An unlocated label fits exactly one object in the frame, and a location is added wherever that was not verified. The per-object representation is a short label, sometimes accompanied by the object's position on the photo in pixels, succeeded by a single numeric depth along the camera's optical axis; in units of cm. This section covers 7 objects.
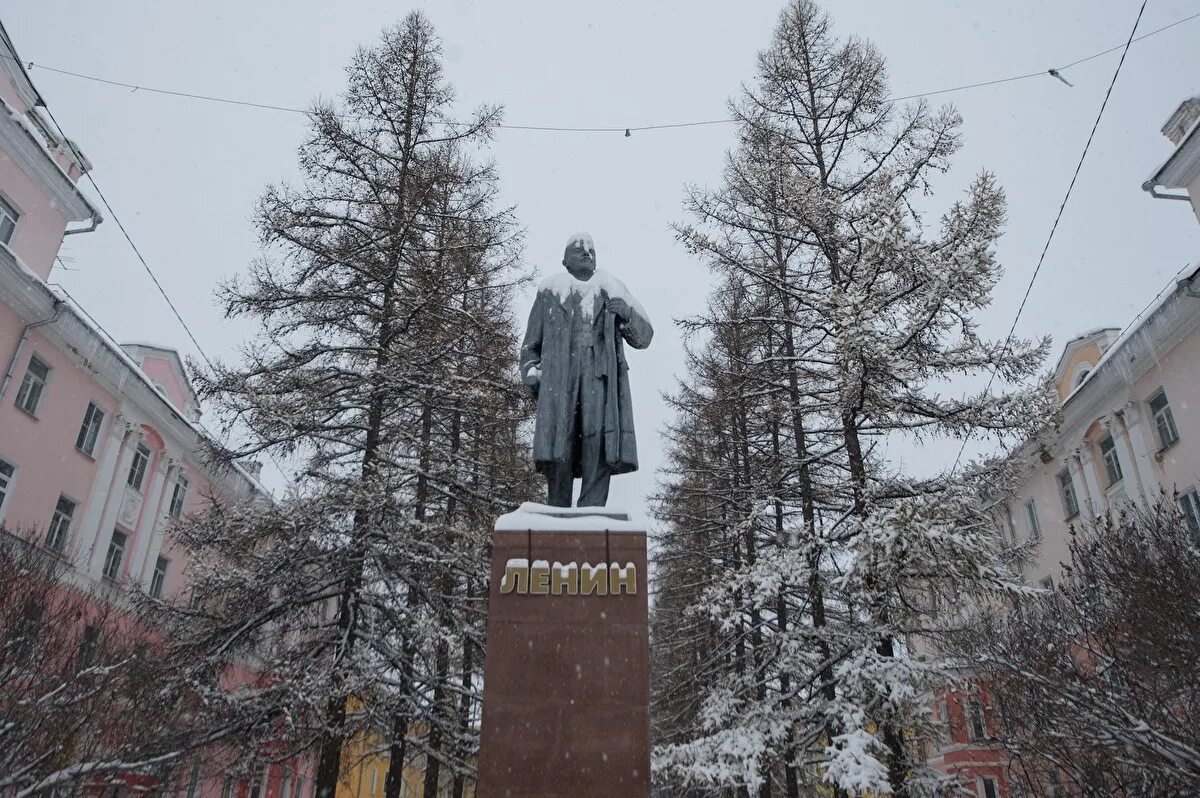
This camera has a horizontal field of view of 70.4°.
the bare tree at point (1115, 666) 863
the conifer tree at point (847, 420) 934
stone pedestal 452
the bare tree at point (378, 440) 1080
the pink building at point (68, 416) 1605
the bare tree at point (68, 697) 792
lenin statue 617
